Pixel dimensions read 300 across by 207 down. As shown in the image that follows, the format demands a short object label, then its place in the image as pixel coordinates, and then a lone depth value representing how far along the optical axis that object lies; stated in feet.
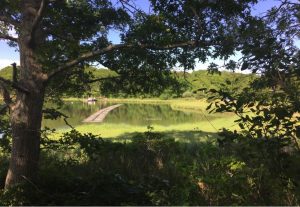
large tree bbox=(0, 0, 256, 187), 10.88
